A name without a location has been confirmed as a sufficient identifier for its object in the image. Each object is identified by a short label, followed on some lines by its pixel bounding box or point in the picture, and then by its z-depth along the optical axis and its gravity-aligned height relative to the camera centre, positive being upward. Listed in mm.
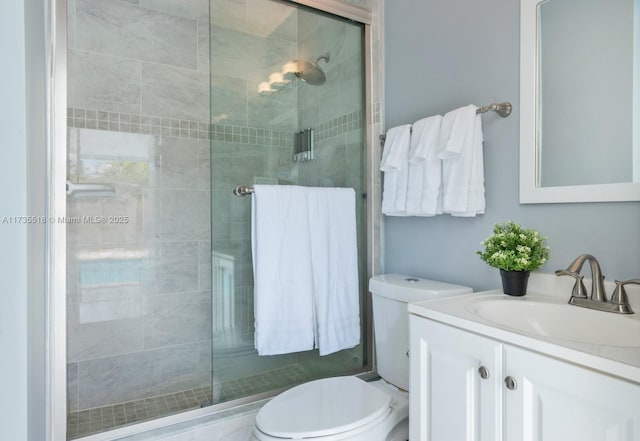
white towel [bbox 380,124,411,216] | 1723 +231
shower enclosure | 1621 +237
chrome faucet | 1026 -210
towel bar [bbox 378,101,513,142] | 1376 +397
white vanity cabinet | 723 -395
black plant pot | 1229 -206
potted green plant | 1202 -116
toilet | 1150 -618
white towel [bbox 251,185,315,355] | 1591 -219
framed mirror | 1084 +364
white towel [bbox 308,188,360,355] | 1736 -225
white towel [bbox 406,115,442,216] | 1576 +211
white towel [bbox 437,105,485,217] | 1447 +219
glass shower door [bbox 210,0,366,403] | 1601 +355
